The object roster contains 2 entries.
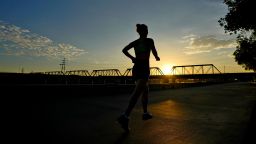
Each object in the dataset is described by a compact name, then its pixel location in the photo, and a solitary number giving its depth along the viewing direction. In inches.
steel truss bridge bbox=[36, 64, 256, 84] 3363.7
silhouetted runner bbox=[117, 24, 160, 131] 179.3
